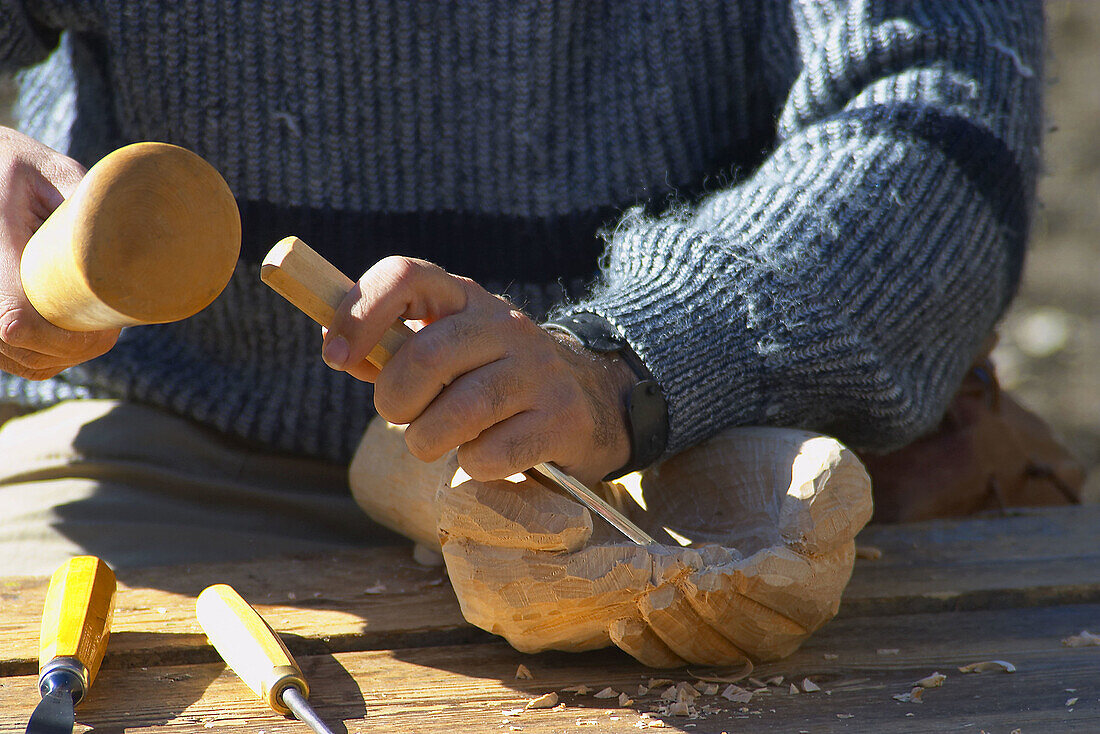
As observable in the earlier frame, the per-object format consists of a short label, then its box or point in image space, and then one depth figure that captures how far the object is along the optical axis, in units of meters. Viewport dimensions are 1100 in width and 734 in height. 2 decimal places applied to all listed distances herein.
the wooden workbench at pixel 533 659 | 2.83
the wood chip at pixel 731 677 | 2.87
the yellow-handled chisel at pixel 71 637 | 2.80
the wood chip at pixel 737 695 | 2.85
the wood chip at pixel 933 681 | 2.86
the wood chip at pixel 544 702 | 2.85
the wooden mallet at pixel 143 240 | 2.76
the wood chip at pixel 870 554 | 3.00
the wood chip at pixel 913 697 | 2.85
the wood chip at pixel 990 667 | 2.88
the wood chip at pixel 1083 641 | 2.90
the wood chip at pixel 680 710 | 2.84
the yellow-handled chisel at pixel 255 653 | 2.82
